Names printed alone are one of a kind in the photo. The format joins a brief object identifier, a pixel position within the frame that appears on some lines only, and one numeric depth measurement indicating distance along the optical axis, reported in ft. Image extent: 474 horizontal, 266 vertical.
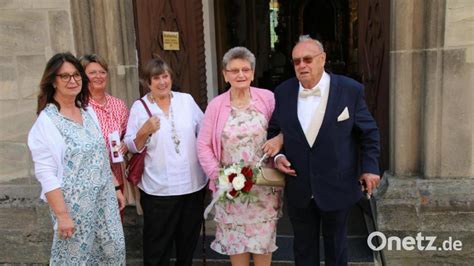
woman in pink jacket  9.03
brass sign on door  13.12
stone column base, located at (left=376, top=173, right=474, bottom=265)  11.08
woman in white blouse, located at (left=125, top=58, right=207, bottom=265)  9.34
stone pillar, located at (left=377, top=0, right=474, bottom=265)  10.75
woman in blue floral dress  7.87
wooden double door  12.44
